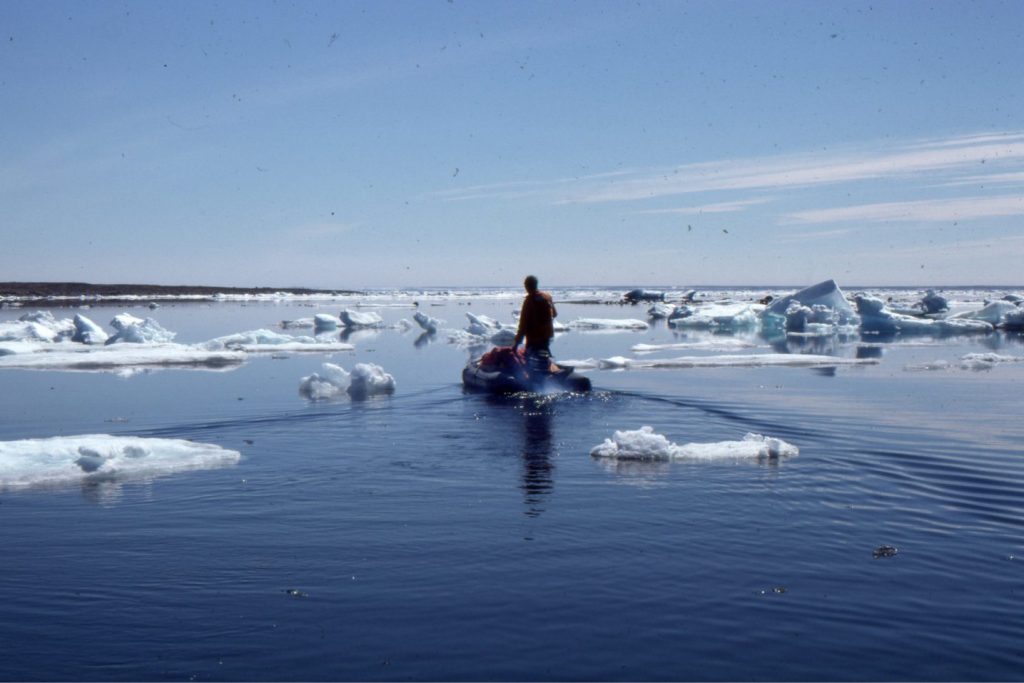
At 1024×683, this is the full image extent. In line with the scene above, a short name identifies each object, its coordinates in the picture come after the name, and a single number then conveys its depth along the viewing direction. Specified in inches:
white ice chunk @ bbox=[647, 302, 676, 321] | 2229.3
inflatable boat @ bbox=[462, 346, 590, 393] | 732.0
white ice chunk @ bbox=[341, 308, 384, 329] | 1830.7
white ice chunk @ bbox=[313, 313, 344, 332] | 1746.8
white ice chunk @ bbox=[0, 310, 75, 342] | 1268.6
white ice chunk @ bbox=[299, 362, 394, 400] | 716.0
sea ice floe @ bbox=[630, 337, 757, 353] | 1228.5
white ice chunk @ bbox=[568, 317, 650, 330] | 1724.9
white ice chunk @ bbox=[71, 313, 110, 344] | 1263.5
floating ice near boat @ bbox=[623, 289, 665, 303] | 3405.0
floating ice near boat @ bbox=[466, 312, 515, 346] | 1422.2
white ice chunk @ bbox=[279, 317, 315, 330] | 1766.7
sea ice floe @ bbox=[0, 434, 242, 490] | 404.5
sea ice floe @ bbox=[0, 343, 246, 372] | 986.1
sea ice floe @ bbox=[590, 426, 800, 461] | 452.4
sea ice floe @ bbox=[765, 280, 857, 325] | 1750.7
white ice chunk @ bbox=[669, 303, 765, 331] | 1766.7
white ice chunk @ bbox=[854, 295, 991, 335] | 1620.3
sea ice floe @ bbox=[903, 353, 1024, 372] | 940.6
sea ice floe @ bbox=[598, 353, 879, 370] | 983.6
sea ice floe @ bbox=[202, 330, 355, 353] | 1176.8
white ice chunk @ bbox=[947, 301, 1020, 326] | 1729.8
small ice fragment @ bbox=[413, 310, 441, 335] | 1652.3
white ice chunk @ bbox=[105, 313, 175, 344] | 1212.5
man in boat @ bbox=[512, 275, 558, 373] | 736.3
